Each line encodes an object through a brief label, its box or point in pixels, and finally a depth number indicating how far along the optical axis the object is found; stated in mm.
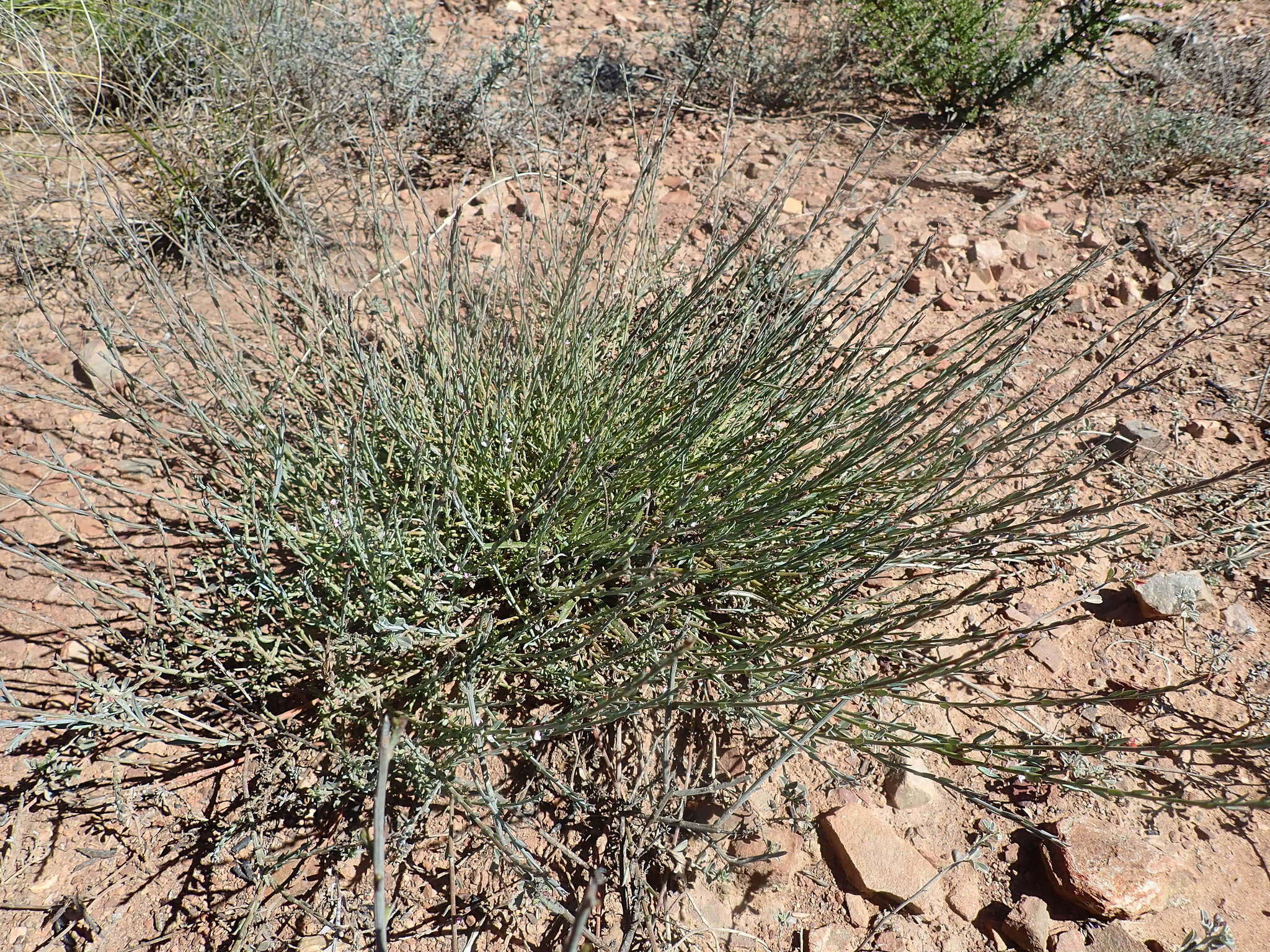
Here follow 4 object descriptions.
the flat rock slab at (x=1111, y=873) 675
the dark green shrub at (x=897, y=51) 1373
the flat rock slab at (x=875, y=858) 693
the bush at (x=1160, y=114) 1285
